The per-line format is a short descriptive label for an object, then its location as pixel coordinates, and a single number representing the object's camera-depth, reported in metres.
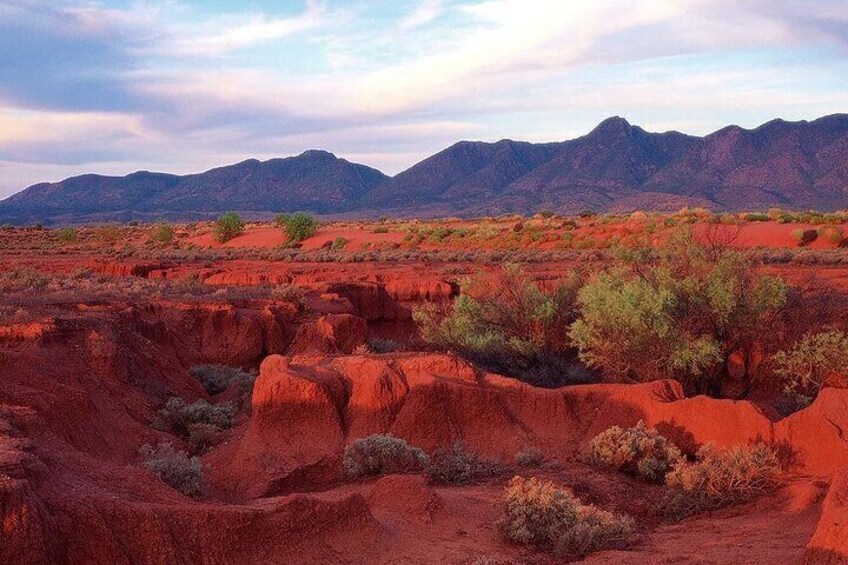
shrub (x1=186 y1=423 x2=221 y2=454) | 14.12
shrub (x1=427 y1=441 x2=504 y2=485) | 11.95
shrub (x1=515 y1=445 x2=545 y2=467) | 12.67
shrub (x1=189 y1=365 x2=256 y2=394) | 19.09
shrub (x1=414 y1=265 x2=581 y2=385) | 18.05
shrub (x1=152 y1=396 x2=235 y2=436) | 15.12
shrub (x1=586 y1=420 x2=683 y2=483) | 11.98
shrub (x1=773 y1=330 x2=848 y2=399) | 15.51
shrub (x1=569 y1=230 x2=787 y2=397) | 16.20
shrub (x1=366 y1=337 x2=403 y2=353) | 22.08
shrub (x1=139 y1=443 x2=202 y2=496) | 10.67
